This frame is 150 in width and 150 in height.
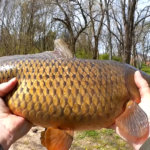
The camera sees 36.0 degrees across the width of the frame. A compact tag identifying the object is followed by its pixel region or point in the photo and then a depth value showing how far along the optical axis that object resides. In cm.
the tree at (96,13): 1125
